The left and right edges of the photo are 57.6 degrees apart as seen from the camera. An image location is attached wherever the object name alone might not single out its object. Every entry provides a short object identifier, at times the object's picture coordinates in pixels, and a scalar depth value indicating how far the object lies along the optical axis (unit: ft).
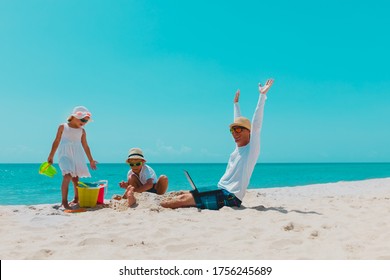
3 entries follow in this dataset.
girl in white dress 19.76
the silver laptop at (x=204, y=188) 18.11
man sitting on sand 17.42
